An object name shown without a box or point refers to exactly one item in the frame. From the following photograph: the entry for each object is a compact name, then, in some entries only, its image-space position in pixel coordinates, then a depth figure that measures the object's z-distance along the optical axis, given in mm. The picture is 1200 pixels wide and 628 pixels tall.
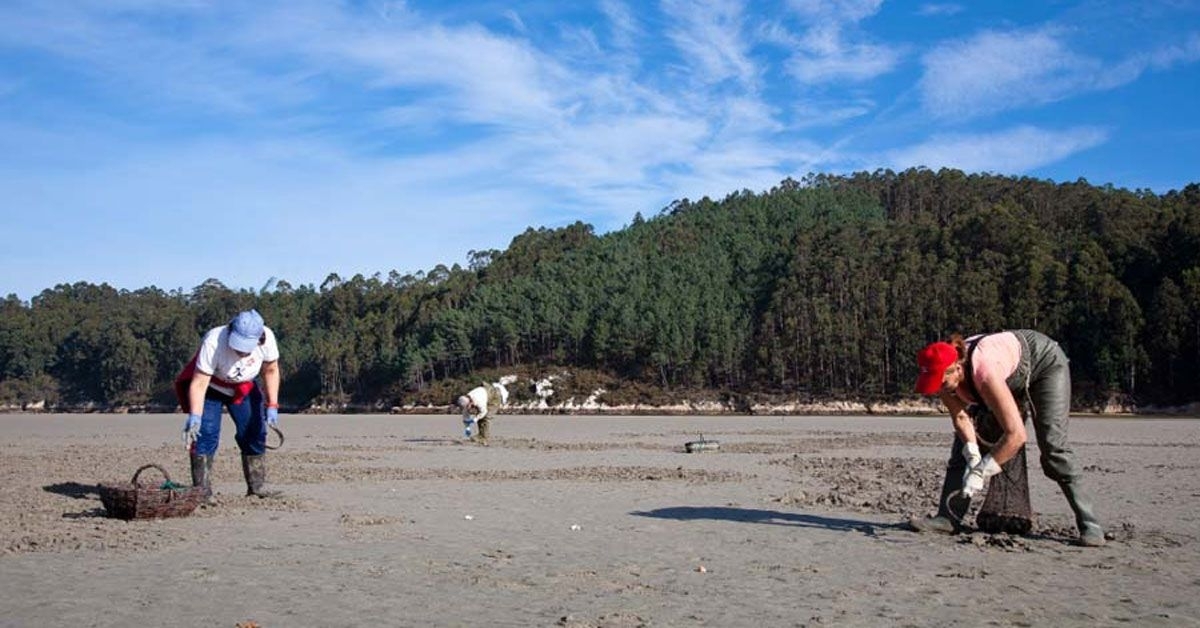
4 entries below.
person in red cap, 8039
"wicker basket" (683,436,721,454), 22062
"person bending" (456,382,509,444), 25625
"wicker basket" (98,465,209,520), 10094
